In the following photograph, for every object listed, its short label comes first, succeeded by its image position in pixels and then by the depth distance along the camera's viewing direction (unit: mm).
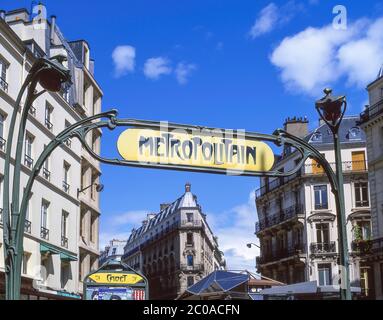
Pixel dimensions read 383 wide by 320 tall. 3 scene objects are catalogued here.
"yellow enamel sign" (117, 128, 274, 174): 5523
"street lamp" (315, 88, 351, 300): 6316
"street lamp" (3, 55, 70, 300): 5574
